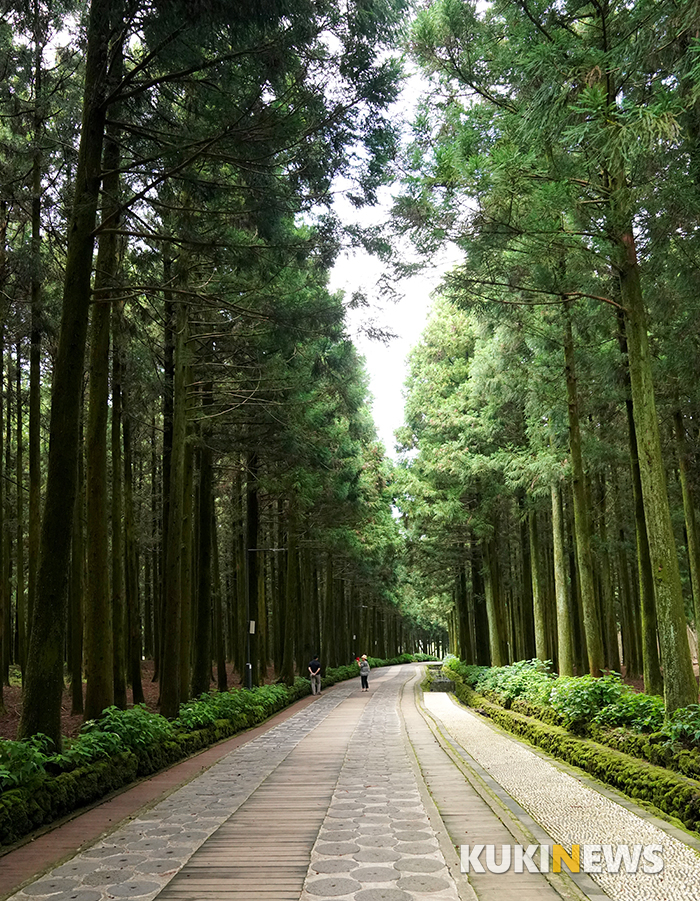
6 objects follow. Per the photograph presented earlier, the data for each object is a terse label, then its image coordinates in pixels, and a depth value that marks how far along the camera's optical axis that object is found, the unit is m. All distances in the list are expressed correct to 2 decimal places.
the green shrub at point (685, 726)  7.69
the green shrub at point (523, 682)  15.04
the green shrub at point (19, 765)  6.58
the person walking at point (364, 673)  29.34
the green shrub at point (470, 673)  24.05
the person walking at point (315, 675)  26.41
